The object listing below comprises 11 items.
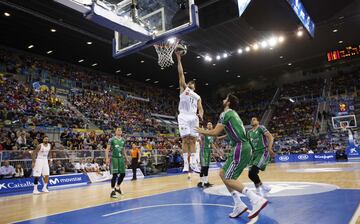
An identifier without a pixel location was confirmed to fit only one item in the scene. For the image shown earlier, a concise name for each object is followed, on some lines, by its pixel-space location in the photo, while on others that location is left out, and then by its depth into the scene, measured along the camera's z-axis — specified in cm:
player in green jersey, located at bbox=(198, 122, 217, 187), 809
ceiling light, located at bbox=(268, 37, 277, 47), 2169
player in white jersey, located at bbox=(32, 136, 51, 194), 1029
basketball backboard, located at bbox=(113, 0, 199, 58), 804
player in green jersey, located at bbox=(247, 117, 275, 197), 609
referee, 1441
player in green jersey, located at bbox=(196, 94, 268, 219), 422
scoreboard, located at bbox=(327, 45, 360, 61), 2864
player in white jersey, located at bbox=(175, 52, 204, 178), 686
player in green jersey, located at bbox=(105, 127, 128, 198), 771
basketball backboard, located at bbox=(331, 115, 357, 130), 2367
